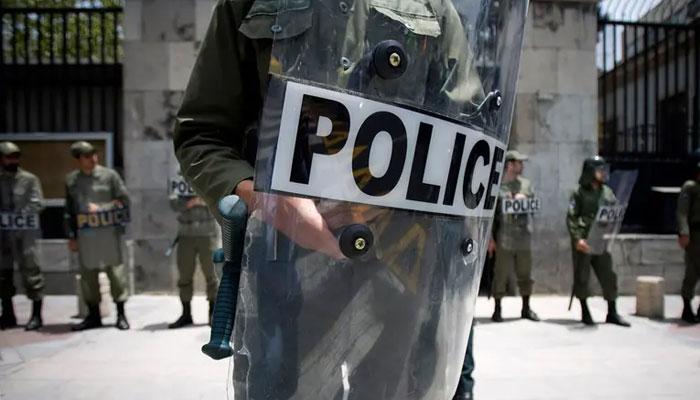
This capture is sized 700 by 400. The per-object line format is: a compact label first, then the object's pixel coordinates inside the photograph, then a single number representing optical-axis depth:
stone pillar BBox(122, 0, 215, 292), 8.23
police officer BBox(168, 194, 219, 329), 6.71
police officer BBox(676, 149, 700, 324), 6.99
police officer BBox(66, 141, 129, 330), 6.41
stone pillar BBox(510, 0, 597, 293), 8.48
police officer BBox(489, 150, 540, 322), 7.08
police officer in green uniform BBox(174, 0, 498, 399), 1.15
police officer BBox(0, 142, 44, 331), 6.54
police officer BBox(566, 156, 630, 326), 6.71
